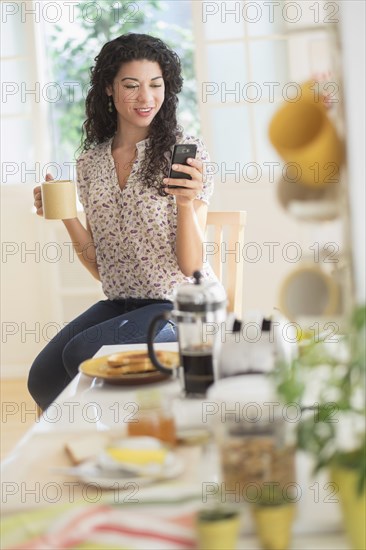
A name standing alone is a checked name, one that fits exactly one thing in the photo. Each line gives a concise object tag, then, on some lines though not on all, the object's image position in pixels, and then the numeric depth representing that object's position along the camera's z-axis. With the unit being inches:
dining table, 67.3
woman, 123.3
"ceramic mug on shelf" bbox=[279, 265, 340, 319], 69.2
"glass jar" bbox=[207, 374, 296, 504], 68.4
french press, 86.5
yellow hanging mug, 67.6
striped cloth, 66.8
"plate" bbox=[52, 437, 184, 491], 73.2
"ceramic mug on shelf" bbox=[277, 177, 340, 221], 69.0
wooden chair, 128.6
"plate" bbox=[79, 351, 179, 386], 91.3
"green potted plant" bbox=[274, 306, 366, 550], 65.7
